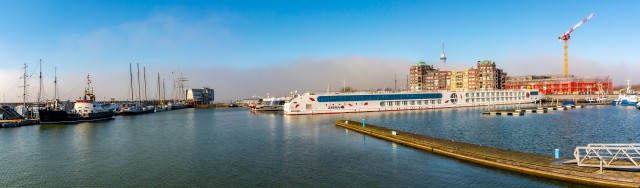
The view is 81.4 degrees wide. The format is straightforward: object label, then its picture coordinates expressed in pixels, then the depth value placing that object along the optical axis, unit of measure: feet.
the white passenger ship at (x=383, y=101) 349.20
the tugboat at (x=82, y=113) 283.59
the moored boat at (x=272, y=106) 476.13
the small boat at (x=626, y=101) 457.68
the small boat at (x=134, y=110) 454.81
